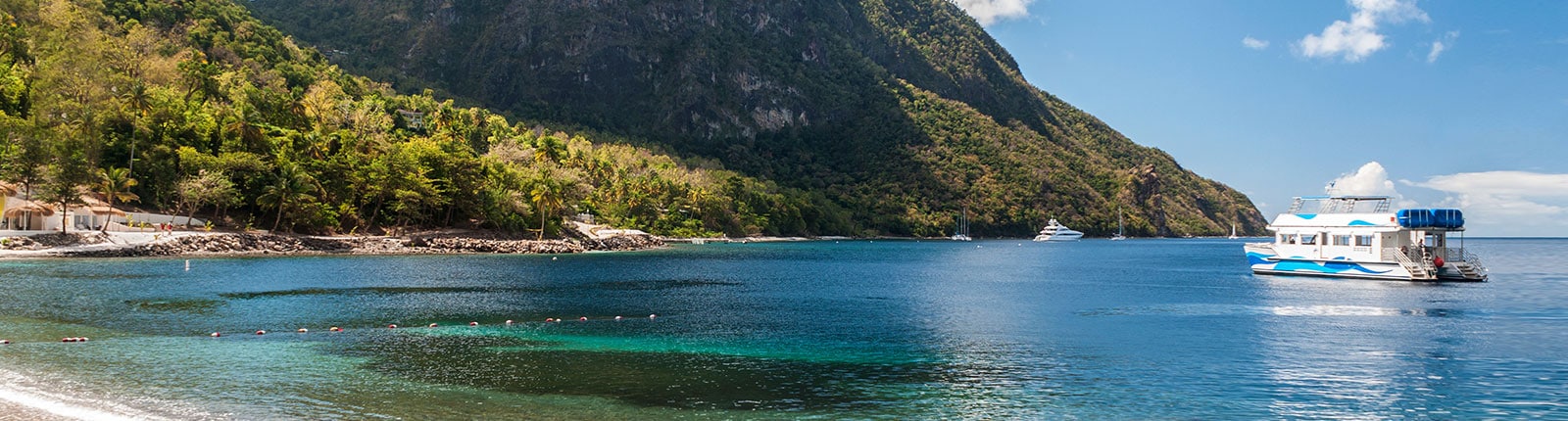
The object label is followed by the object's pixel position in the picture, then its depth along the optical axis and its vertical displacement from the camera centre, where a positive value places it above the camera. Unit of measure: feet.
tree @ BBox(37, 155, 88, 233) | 224.53 +7.00
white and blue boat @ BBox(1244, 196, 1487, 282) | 193.47 -0.27
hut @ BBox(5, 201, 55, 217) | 228.02 +0.20
